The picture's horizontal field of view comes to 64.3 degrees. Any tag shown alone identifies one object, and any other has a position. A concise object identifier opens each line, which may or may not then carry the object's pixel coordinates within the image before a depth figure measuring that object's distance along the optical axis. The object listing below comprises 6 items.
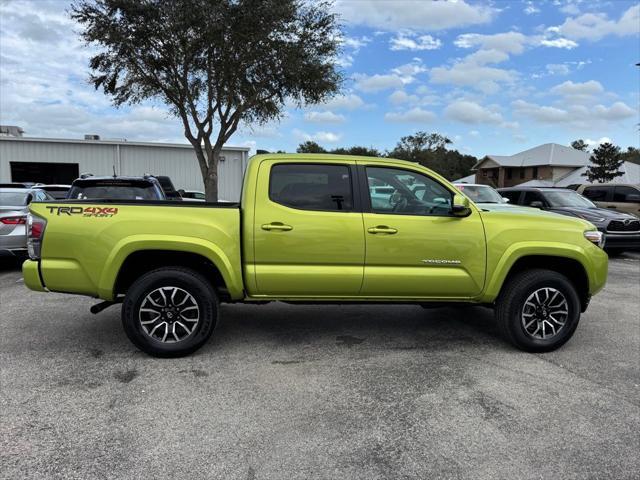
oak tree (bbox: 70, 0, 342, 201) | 17.95
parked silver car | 8.52
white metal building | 27.22
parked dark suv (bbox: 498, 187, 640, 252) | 11.94
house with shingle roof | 50.94
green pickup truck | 4.45
